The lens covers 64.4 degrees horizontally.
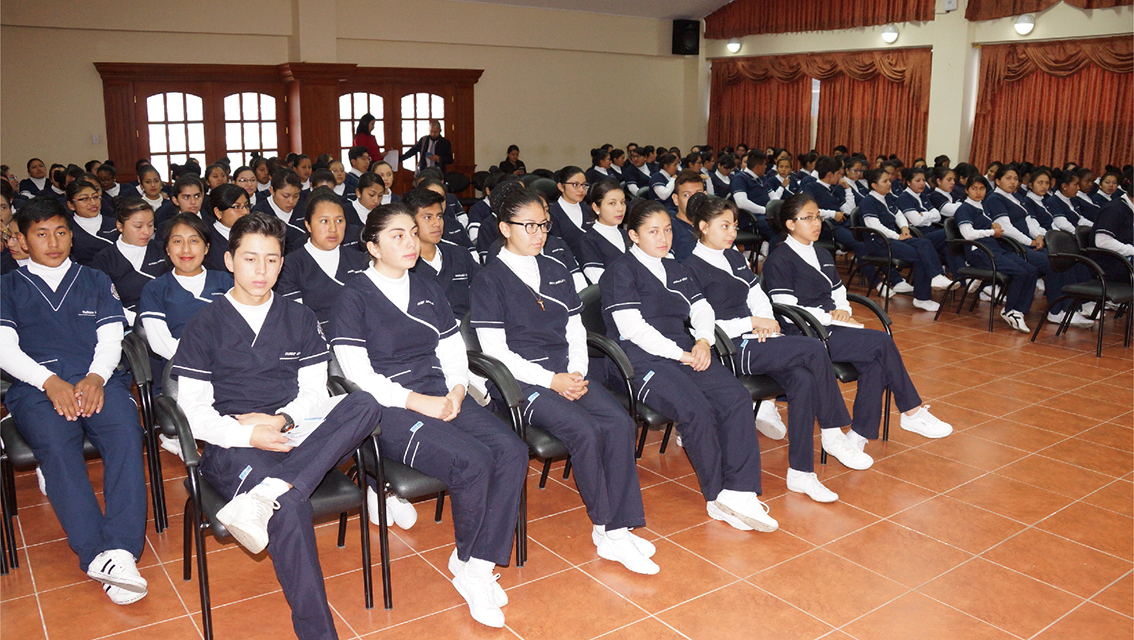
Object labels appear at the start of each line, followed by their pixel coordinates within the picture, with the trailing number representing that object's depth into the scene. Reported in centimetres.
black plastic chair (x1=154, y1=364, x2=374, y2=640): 243
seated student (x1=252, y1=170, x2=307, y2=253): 520
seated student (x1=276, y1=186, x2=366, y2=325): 384
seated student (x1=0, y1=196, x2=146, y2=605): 281
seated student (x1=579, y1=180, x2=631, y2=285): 511
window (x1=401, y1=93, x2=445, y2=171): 1279
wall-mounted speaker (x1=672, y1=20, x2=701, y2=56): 1451
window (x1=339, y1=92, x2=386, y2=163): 1220
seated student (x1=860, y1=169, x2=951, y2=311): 711
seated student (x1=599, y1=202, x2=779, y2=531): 331
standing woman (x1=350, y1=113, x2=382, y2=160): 1112
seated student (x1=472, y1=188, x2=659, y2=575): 302
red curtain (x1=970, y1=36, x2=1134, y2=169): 1011
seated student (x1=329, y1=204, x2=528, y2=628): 271
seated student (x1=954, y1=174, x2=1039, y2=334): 649
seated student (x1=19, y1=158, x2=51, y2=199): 943
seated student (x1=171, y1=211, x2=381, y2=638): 239
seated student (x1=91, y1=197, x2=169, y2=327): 416
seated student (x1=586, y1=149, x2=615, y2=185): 1035
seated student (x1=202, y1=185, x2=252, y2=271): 450
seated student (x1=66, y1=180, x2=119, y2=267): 504
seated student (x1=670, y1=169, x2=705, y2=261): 554
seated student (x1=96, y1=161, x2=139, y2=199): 801
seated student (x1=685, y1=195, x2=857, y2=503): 362
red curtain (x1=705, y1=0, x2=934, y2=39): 1162
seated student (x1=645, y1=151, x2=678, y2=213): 918
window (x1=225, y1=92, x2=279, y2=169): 1159
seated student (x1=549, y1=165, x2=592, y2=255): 565
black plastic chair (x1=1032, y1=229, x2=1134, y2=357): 573
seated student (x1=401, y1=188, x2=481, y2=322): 414
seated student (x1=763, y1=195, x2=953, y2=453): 395
